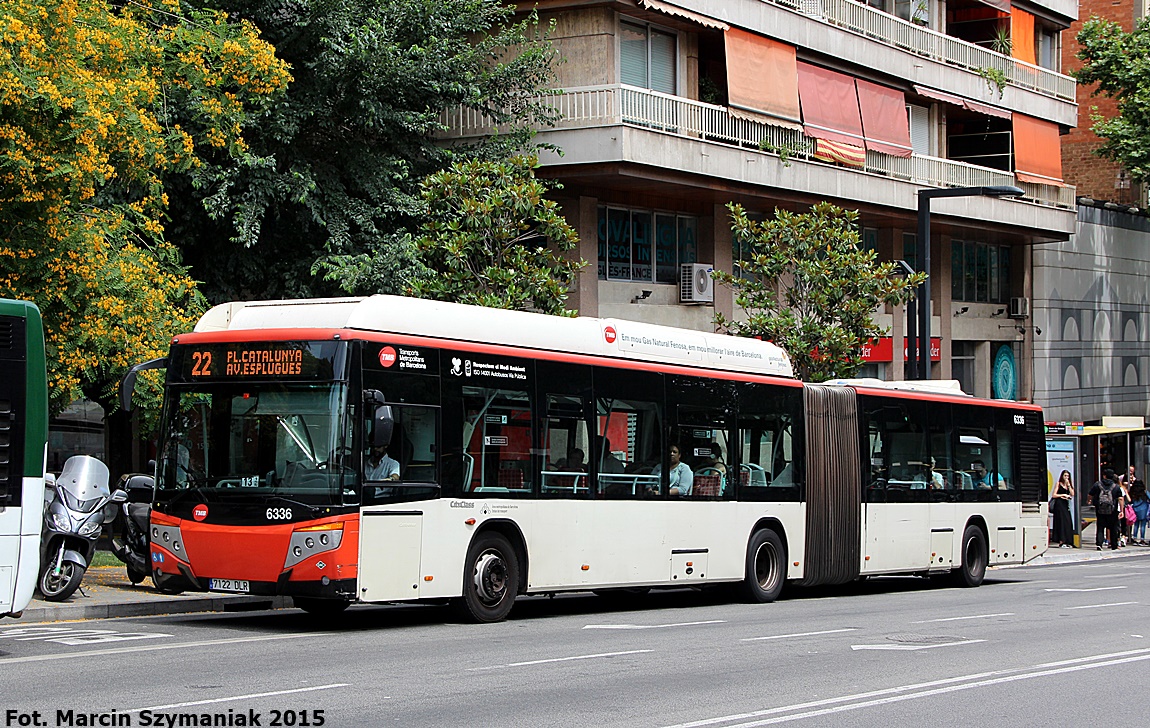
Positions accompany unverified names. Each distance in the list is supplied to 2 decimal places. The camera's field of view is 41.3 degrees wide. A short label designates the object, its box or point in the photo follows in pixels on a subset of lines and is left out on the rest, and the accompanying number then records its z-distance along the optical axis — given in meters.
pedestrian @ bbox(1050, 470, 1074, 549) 35.66
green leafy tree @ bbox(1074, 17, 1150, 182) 45.09
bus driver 14.37
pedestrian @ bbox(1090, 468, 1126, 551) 35.44
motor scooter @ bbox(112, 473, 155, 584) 17.91
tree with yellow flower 17.33
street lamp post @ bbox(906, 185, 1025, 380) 28.41
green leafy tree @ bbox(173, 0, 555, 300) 25.81
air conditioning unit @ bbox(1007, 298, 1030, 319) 44.47
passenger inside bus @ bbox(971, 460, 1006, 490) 24.77
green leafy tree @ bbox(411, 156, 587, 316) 23.41
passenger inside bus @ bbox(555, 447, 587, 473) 16.75
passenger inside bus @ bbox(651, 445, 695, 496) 18.52
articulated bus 14.25
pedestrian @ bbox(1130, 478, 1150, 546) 37.72
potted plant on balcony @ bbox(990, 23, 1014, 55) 42.50
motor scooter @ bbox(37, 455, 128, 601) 16.80
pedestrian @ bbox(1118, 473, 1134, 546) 36.84
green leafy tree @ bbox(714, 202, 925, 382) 28.12
